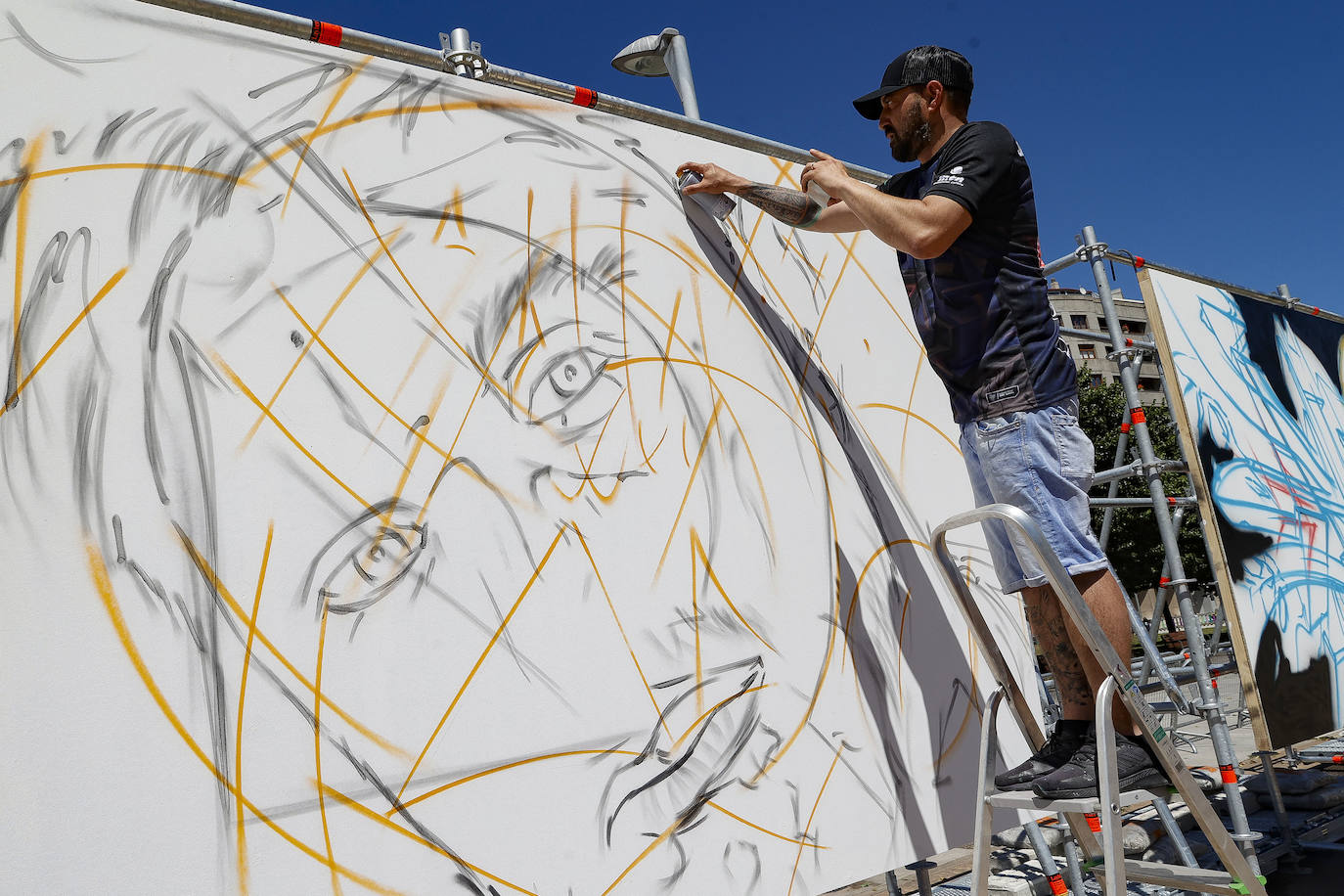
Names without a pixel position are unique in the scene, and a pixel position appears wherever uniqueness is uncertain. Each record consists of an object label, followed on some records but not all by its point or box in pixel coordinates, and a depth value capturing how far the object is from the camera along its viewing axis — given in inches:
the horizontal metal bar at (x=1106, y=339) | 165.4
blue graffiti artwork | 142.6
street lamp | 117.0
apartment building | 1686.8
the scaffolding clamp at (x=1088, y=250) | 165.6
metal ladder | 63.4
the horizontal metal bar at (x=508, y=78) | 64.2
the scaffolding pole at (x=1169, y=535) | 141.9
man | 73.6
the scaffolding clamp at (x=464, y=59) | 75.1
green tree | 776.3
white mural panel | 51.9
